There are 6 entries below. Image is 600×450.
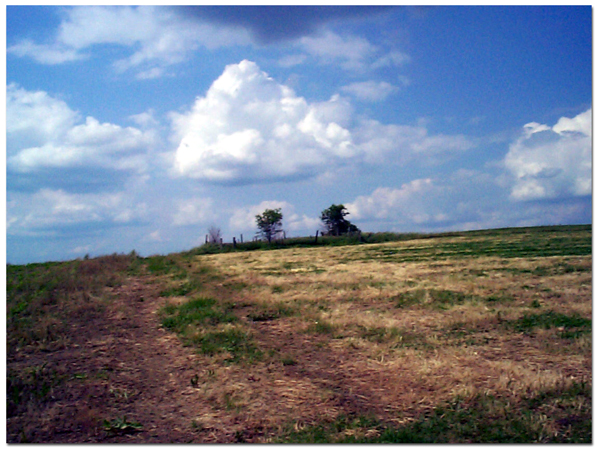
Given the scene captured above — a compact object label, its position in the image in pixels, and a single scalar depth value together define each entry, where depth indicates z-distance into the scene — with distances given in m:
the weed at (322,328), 11.12
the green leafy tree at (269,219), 63.31
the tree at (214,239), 50.71
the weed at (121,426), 6.43
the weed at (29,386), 7.27
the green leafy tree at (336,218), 70.09
